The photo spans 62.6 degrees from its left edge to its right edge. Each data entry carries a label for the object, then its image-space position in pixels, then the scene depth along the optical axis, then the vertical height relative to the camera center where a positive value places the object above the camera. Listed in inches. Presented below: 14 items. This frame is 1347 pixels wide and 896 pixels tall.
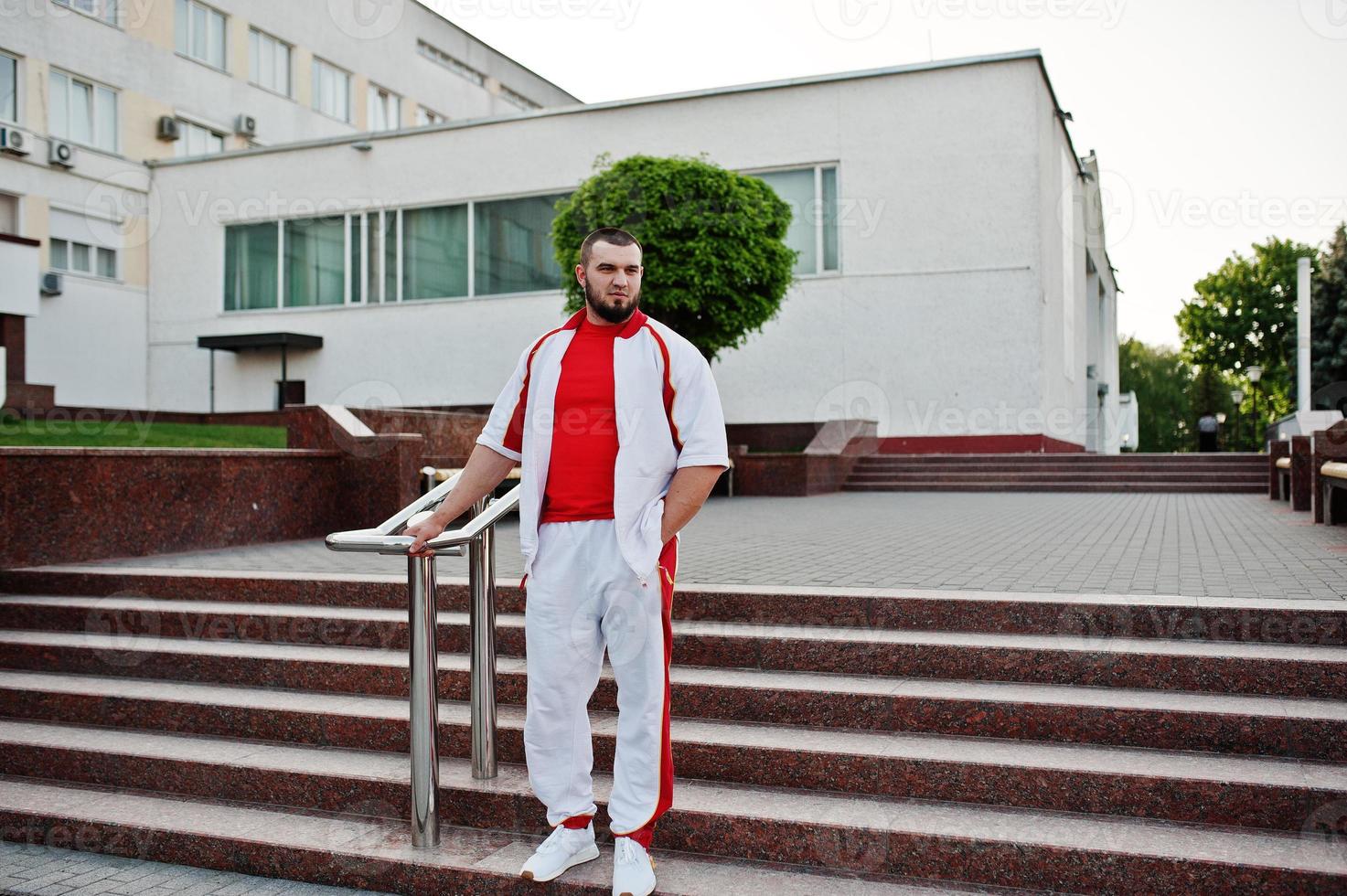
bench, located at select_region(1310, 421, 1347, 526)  362.5 -12.9
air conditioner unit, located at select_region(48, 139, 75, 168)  965.2 +243.6
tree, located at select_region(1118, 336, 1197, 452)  2822.3 +76.1
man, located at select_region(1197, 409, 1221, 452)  1204.5 +4.7
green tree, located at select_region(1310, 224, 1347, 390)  1691.7 +184.2
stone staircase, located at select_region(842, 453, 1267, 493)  649.0 -23.2
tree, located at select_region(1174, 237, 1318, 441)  2194.9 +239.4
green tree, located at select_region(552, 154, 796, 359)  571.8 +103.0
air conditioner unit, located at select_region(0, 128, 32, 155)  923.4 +243.8
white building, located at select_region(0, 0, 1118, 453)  780.0 +144.0
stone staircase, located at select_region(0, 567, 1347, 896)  151.2 -51.3
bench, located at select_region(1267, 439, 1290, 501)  533.6 -17.0
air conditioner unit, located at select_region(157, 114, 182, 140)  1076.5 +296.0
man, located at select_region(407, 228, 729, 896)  142.6 -11.7
